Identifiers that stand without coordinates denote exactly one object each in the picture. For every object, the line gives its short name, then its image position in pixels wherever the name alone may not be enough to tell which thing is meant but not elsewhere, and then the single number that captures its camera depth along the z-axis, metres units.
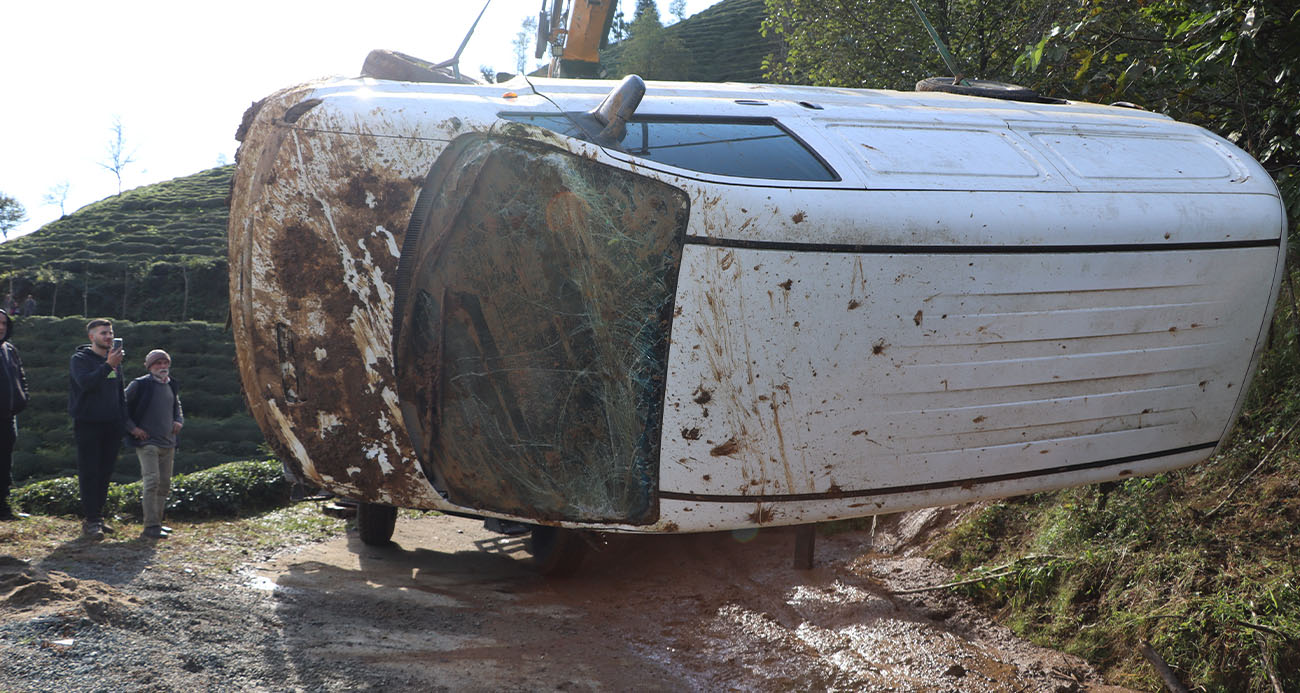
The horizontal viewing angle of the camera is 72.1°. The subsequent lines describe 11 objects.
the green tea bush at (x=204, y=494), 6.83
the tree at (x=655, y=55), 35.41
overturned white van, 2.69
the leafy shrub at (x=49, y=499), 6.78
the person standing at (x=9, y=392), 5.89
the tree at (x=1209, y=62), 3.99
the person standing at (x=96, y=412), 5.88
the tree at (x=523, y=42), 67.75
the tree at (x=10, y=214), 59.16
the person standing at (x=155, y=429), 6.12
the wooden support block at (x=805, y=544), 3.57
